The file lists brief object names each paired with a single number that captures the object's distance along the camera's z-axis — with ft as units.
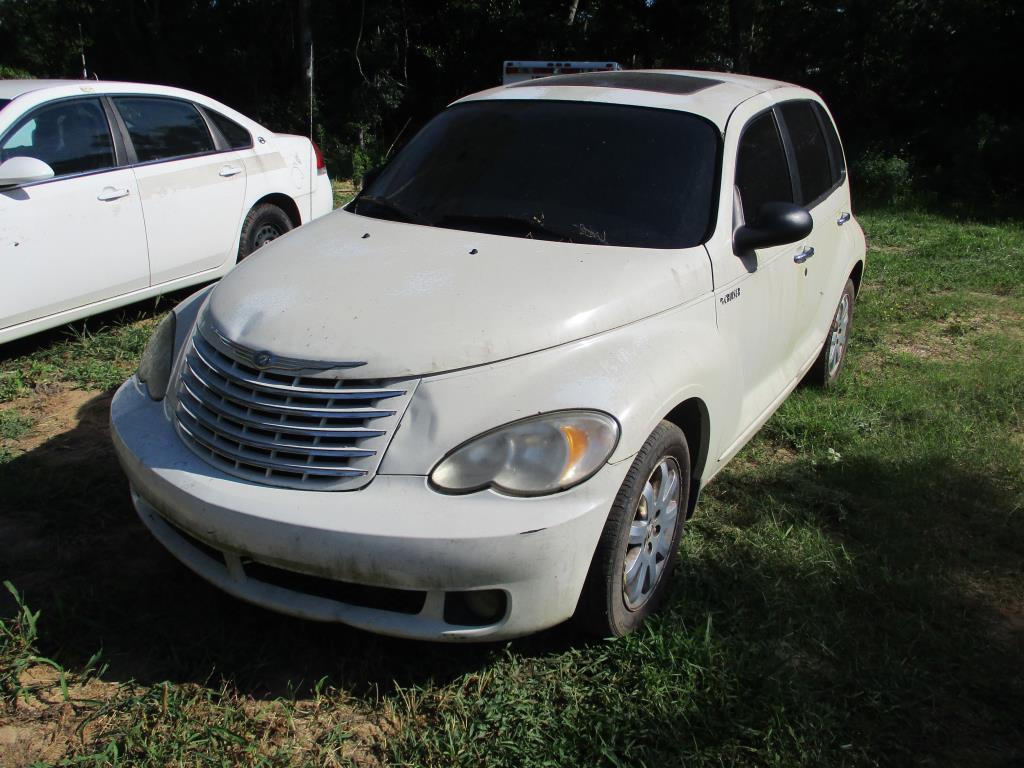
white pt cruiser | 7.82
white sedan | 15.57
